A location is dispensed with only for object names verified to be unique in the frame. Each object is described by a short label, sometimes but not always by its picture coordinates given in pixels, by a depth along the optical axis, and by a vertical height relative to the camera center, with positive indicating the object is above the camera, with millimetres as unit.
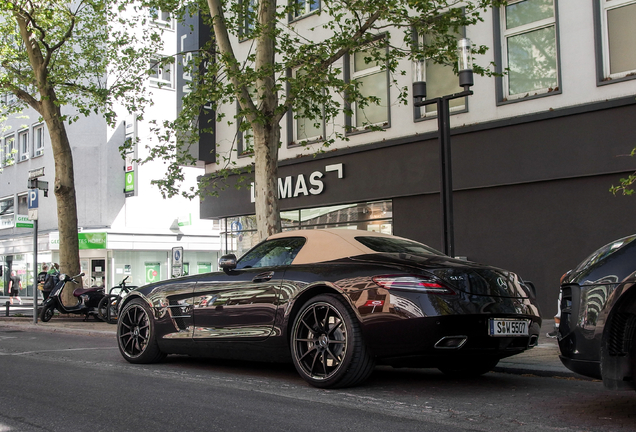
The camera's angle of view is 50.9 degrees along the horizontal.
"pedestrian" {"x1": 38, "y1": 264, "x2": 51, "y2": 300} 17062 -407
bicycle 15297 -900
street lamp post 8727 +1654
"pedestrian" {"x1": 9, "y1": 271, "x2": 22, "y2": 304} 34719 -818
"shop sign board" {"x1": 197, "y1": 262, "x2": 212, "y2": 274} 37084 +7
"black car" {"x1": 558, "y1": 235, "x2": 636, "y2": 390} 3799 -341
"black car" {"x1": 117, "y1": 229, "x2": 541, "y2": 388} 4973 -369
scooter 15992 -791
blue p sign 15422 +1628
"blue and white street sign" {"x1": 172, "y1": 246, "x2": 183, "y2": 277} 16594 +140
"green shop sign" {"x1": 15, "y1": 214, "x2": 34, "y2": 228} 15953 +1136
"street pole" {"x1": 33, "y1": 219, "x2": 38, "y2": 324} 15090 -275
